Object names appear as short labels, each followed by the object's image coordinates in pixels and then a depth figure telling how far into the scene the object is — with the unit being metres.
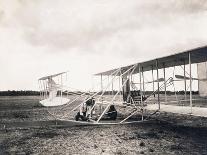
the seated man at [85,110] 14.59
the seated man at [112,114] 16.12
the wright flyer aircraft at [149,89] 11.33
